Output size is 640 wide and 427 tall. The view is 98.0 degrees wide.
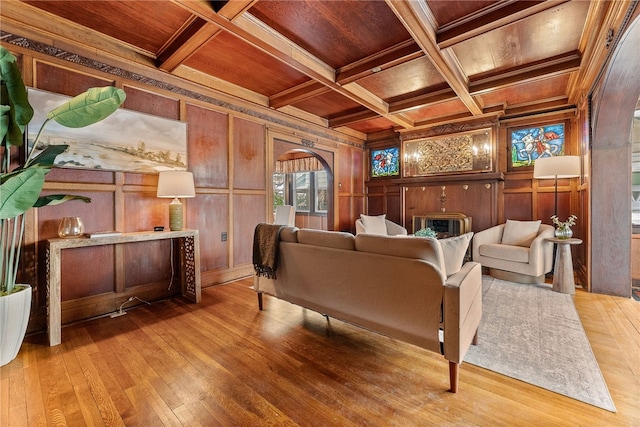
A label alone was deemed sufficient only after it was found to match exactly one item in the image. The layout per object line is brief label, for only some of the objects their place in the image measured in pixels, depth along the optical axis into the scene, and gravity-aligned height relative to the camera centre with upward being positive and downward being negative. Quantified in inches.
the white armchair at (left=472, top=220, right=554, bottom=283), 148.9 -23.3
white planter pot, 76.9 -30.4
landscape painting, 101.0 +30.7
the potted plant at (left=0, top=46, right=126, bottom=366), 76.3 +12.3
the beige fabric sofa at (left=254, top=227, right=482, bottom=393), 68.3 -21.6
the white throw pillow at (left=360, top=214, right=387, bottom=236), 215.9 -10.5
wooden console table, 90.7 -19.1
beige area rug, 68.8 -42.5
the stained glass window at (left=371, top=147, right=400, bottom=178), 255.0 +45.9
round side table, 135.3 -30.0
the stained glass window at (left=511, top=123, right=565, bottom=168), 183.8 +44.7
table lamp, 122.3 +10.9
